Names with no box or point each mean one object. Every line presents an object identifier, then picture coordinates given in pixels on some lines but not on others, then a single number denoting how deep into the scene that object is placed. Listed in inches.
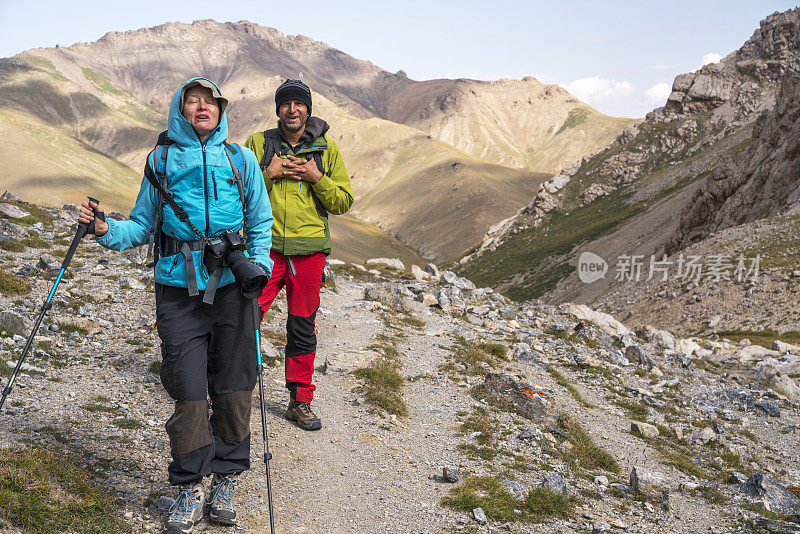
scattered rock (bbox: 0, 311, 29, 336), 369.7
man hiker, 280.4
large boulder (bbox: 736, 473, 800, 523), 313.6
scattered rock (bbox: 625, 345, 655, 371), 675.4
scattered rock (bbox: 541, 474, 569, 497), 282.4
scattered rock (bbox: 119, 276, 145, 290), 539.1
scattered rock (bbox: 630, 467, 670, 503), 302.0
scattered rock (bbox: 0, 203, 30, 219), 761.9
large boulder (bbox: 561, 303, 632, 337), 917.4
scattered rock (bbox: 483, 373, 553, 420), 402.0
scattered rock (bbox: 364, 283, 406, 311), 730.2
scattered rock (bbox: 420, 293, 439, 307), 792.3
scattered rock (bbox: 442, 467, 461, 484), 284.7
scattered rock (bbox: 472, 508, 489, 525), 245.4
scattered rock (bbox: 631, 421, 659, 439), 445.7
